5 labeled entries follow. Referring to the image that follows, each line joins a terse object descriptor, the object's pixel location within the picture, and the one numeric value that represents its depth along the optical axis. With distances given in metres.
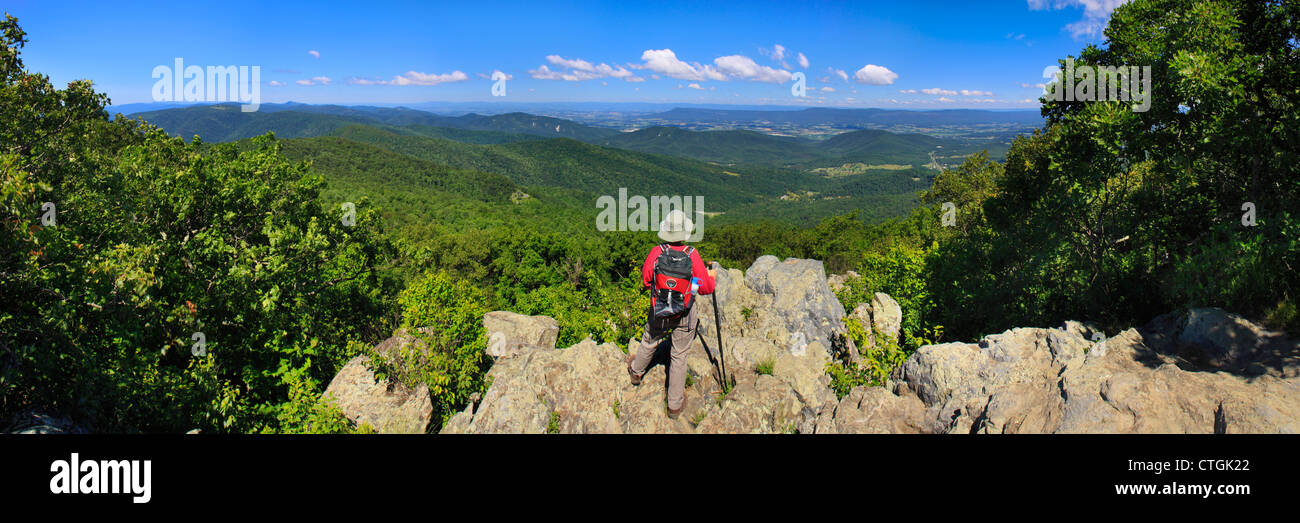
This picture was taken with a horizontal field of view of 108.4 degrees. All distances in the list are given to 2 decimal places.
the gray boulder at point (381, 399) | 7.86
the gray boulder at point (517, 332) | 12.30
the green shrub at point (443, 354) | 8.66
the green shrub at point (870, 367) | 8.41
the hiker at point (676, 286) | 6.94
